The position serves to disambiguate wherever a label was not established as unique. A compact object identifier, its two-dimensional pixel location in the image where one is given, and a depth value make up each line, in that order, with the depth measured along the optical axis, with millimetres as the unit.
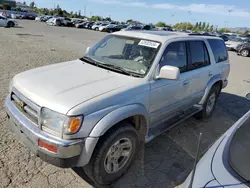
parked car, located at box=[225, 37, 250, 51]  20670
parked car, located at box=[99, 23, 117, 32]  39331
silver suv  2244
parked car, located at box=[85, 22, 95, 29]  45156
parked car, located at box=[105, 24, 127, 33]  39484
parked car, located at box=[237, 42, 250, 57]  18172
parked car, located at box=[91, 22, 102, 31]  41938
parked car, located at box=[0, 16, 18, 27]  25922
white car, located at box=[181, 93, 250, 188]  1532
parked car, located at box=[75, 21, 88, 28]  43656
